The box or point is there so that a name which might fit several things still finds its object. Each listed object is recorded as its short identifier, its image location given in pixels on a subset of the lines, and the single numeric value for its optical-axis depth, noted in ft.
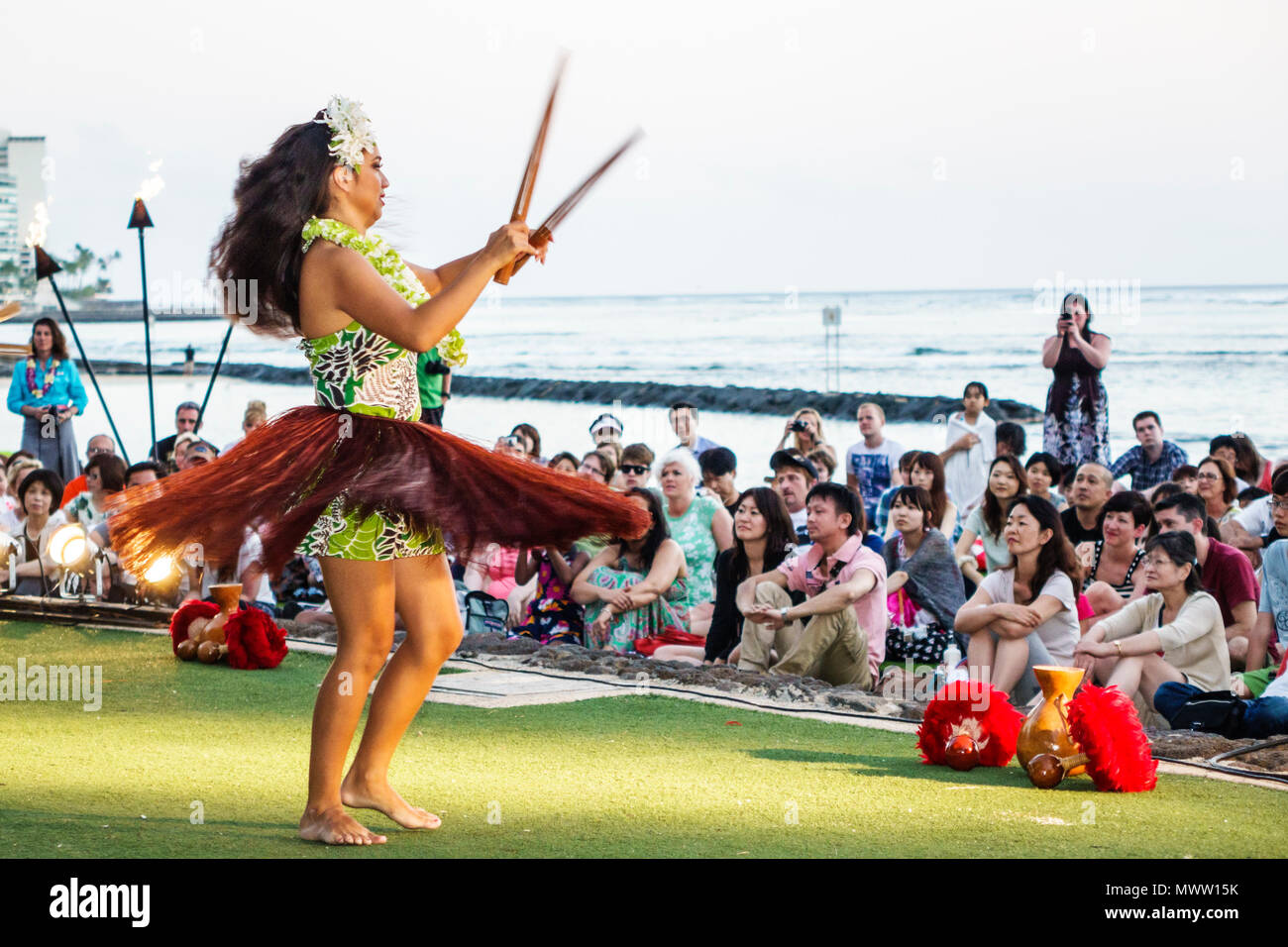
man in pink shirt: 22.04
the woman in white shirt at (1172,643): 19.97
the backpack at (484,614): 27.20
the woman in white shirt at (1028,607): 20.33
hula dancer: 12.39
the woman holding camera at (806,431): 35.47
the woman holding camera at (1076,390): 35.65
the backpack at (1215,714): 18.53
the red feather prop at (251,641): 22.34
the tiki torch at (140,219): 33.04
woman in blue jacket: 37.65
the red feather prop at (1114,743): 15.20
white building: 58.39
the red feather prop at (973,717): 16.24
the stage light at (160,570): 13.75
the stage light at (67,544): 27.37
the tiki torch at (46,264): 35.01
